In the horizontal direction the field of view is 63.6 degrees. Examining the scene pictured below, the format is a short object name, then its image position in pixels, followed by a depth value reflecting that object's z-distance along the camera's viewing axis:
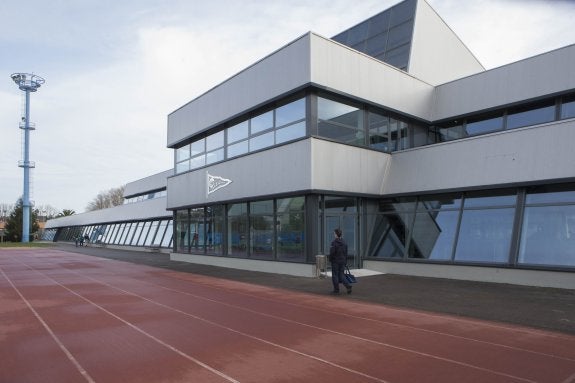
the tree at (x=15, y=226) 76.31
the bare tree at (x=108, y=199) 108.50
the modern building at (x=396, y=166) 14.95
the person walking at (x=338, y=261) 13.03
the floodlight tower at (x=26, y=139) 71.88
